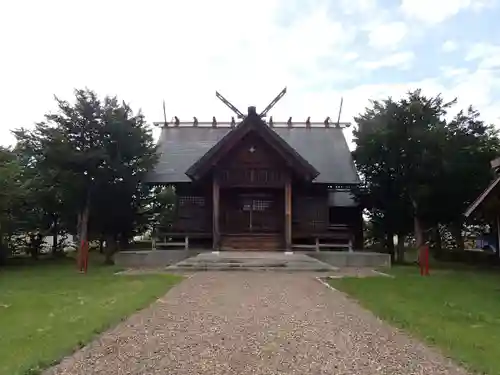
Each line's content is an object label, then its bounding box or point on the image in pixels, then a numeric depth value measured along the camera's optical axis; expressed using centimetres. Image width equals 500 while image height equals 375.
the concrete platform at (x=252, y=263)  1950
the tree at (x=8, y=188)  2084
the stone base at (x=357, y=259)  2217
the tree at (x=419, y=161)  2402
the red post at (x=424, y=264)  1852
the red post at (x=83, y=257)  2003
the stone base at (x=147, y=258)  2291
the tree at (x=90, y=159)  2455
